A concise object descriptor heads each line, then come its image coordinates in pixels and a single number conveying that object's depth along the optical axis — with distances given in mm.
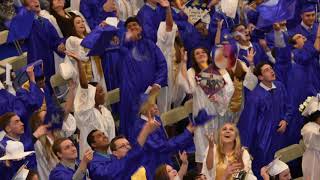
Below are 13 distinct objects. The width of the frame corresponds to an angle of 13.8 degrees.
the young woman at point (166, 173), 13633
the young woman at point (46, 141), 14891
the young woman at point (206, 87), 15898
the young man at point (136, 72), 16250
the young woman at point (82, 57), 16344
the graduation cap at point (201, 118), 15461
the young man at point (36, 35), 16688
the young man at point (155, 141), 14617
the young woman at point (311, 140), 15742
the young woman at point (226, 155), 14258
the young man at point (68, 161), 14117
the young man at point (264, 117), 16016
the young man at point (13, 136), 14414
